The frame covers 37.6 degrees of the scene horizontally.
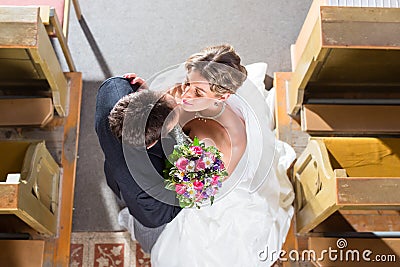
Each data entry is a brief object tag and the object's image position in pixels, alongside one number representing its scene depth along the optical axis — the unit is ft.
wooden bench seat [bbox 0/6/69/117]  6.65
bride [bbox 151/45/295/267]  5.50
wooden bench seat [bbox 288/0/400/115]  6.63
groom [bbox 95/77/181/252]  4.90
